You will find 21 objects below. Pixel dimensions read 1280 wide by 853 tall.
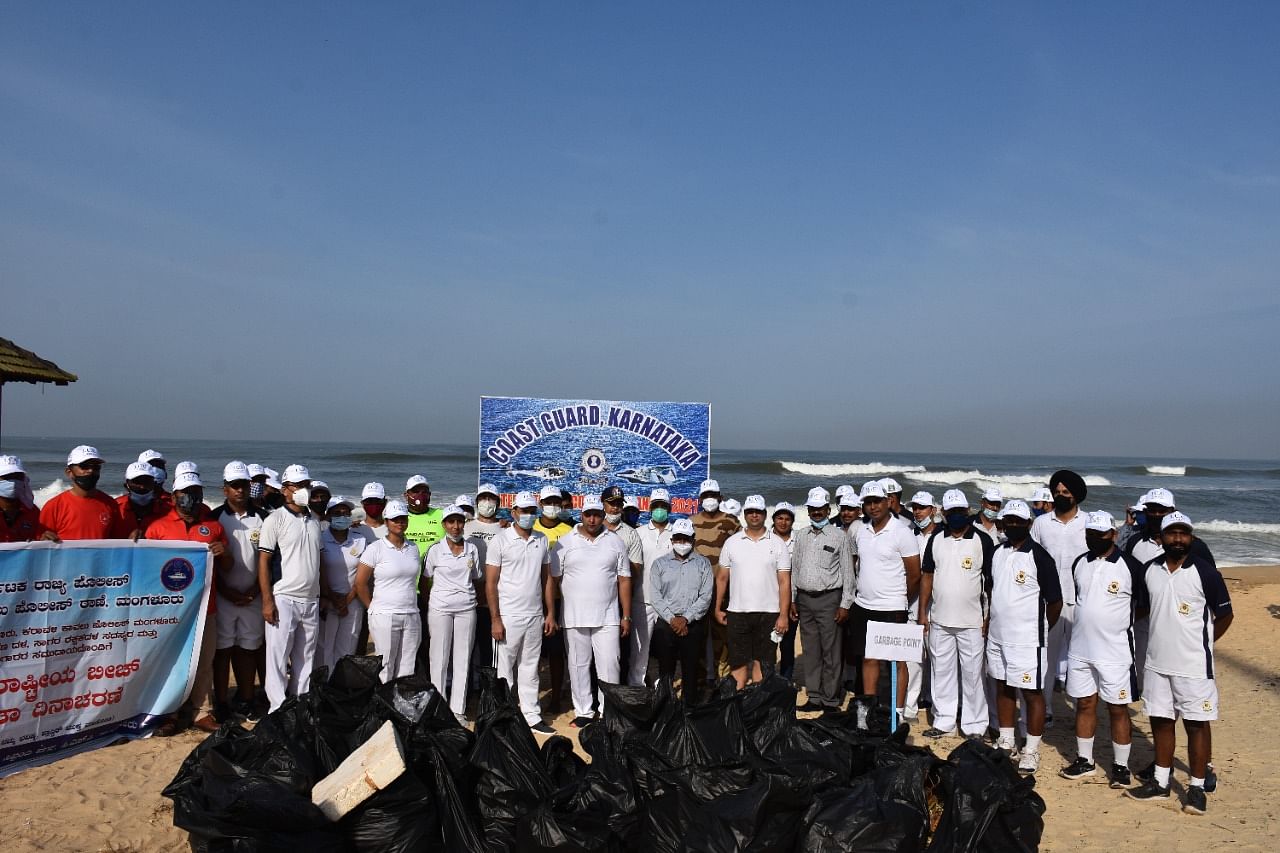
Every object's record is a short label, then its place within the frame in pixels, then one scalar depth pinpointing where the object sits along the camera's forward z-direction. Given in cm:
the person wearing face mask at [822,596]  670
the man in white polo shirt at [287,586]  596
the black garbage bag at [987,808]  354
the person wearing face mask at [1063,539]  645
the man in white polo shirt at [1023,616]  555
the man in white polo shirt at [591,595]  634
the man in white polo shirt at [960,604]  598
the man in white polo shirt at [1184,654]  490
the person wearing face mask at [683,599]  654
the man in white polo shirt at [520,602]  625
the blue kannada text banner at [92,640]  496
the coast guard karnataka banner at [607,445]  928
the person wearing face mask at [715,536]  741
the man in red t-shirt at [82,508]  546
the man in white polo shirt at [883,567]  650
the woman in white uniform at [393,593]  611
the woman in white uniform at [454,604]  625
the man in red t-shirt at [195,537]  575
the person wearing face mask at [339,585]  648
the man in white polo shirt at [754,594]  671
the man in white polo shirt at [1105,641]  523
